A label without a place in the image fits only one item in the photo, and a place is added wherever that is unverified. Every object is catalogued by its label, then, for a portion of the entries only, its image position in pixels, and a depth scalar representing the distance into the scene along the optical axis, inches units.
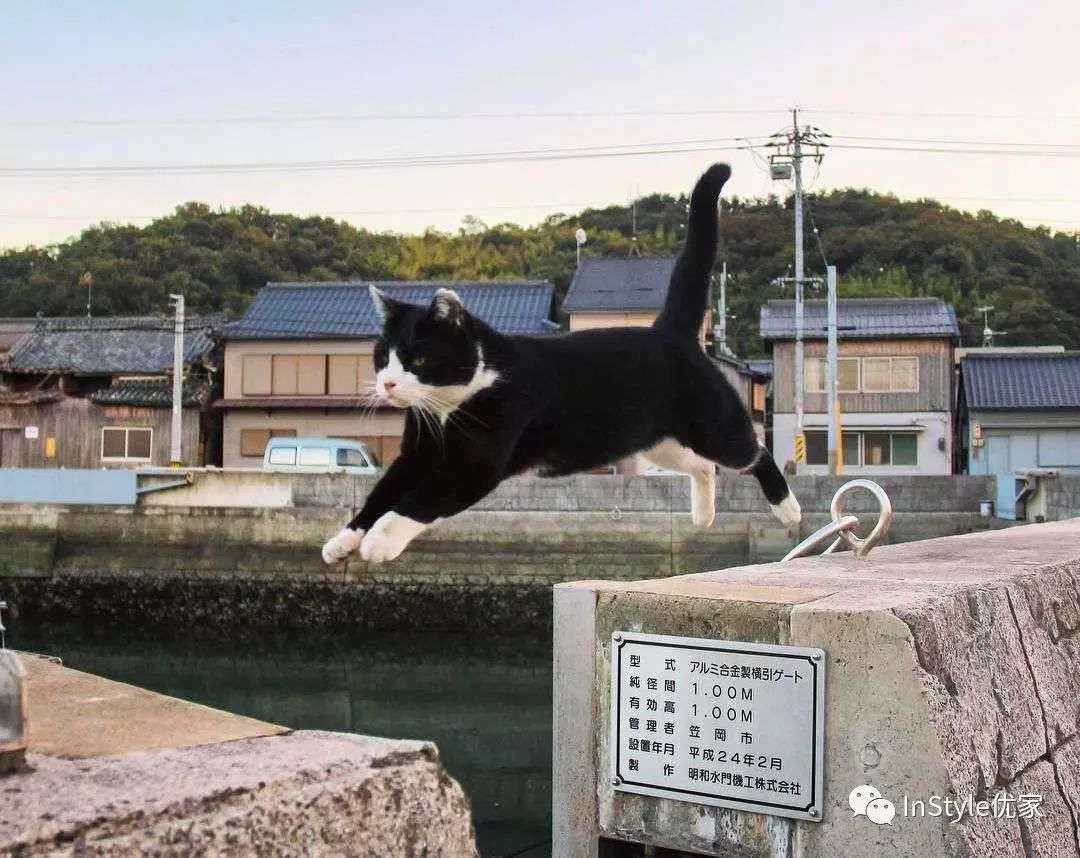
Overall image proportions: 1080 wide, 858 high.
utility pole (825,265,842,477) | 734.5
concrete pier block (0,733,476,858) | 60.0
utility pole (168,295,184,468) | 955.8
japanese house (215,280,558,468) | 1122.0
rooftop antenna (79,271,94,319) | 1461.6
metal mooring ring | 170.9
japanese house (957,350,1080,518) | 1190.9
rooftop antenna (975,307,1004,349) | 1440.3
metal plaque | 126.0
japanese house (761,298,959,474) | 1222.3
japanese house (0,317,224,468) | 1163.3
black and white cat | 102.9
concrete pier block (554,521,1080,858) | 121.6
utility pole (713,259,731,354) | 923.0
